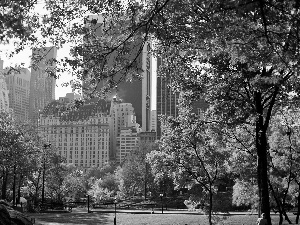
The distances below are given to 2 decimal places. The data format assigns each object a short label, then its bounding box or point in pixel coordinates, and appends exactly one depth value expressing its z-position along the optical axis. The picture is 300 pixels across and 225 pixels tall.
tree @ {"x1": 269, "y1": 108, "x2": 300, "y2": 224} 22.46
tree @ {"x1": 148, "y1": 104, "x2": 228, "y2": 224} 21.16
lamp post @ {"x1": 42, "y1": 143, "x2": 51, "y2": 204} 40.16
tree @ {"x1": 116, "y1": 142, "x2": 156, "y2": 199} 62.46
